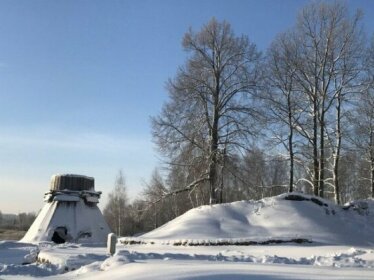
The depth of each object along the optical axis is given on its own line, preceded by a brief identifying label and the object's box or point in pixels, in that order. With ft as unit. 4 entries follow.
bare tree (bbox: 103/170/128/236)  182.60
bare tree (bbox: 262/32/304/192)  105.09
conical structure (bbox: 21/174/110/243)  104.68
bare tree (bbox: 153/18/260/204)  101.50
